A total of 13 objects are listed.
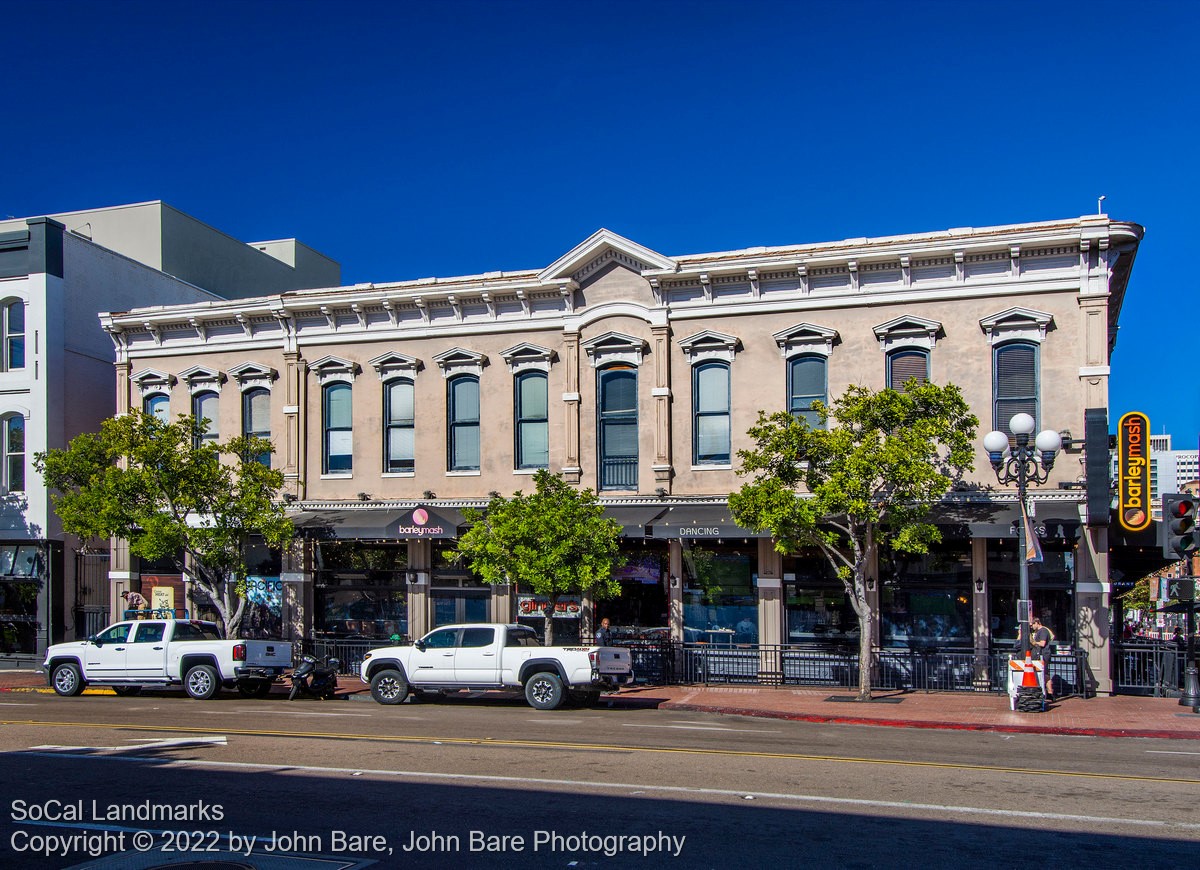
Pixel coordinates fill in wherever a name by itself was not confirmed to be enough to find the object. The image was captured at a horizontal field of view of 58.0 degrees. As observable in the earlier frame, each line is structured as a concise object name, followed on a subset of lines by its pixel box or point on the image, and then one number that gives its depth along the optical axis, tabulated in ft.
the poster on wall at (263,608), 92.73
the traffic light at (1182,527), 62.85
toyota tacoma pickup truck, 64.90
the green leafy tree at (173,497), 80.64
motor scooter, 72.18
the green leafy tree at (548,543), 71.72
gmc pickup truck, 71.82
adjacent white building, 98.17
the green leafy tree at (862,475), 65.82
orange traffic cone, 62.13
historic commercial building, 73.20
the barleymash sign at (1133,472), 68.54
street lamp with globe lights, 63.67
